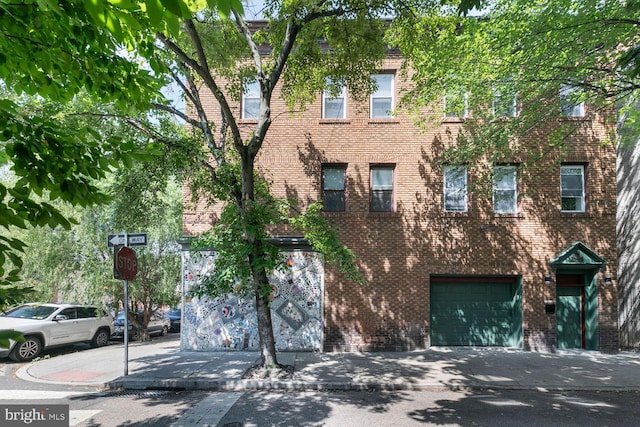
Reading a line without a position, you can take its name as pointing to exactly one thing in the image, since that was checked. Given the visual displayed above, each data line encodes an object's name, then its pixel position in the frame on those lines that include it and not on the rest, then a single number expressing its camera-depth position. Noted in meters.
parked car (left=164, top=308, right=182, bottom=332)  19.66
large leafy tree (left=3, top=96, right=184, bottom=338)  8.79
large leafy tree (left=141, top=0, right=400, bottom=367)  7.98
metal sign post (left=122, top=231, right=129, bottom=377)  8.40
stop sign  8.18
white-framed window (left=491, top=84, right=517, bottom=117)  9.49
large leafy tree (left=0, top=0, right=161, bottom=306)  2.44
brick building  11.13
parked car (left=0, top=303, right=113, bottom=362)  10.89
